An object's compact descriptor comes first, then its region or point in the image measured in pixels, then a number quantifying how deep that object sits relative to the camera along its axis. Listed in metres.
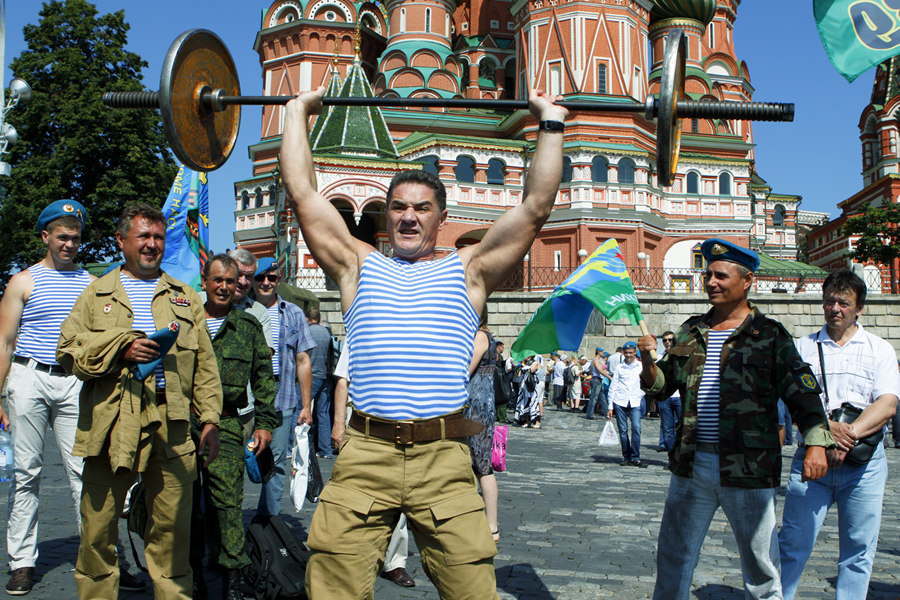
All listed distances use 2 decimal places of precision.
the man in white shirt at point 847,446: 4.05
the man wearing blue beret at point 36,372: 4.53
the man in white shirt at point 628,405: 10.54
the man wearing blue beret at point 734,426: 3.55
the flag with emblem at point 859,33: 4.14
